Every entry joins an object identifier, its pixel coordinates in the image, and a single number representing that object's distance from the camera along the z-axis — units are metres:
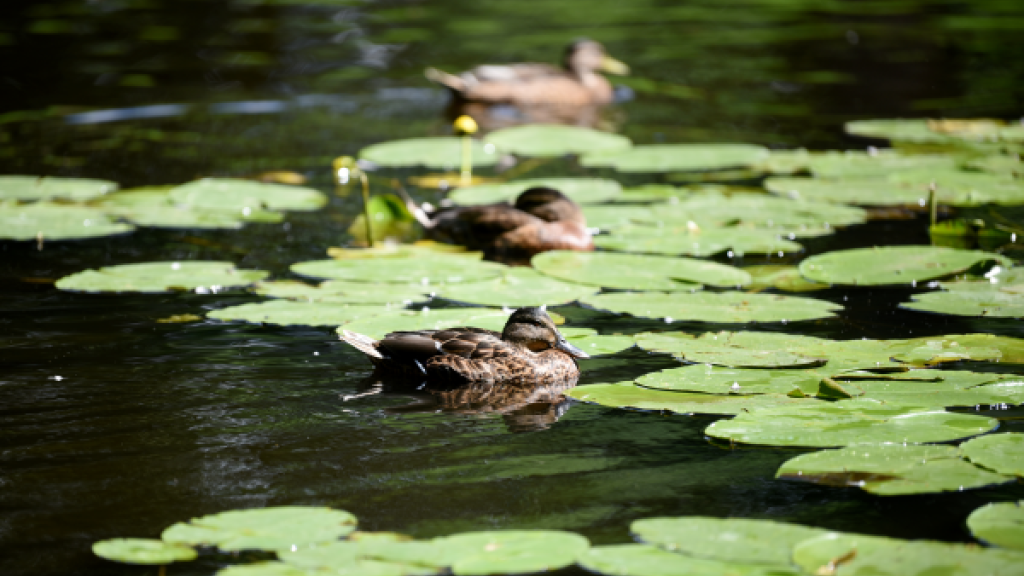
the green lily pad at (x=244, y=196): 18.50
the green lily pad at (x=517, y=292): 13.40
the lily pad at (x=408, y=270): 14.30
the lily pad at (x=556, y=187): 19.14
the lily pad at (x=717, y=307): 12.52
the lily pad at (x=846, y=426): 8.95
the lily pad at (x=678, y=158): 21.28
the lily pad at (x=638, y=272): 13.98
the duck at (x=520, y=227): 16.36
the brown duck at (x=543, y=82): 28.91
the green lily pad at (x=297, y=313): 12.59
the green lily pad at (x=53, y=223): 16.47
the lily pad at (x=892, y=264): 13.92
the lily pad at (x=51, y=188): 18.84
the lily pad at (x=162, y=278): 13.95
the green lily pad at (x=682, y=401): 9.83
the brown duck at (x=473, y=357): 11.02
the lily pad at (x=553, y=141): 23.12
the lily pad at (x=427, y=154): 22.14
